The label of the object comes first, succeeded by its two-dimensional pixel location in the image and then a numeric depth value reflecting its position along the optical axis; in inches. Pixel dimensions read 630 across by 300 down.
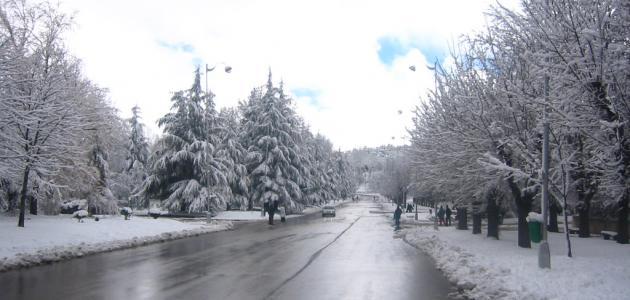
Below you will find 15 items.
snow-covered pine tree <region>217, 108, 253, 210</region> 1952.5
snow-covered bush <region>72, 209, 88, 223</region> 907.4
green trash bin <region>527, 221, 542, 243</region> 674.2
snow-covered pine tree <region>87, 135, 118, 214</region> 1231.5
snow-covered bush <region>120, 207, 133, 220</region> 1095.5
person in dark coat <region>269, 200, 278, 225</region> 1435.8
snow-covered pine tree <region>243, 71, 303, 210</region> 2011.6
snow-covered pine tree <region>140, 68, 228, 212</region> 1651.1
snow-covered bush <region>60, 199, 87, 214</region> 1186.1
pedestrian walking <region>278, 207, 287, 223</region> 1597.4
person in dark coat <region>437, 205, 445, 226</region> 1454.2
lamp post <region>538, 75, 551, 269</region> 455.2
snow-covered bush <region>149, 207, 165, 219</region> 1418.7
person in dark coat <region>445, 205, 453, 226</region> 1471.5
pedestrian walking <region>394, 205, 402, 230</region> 1245.7
